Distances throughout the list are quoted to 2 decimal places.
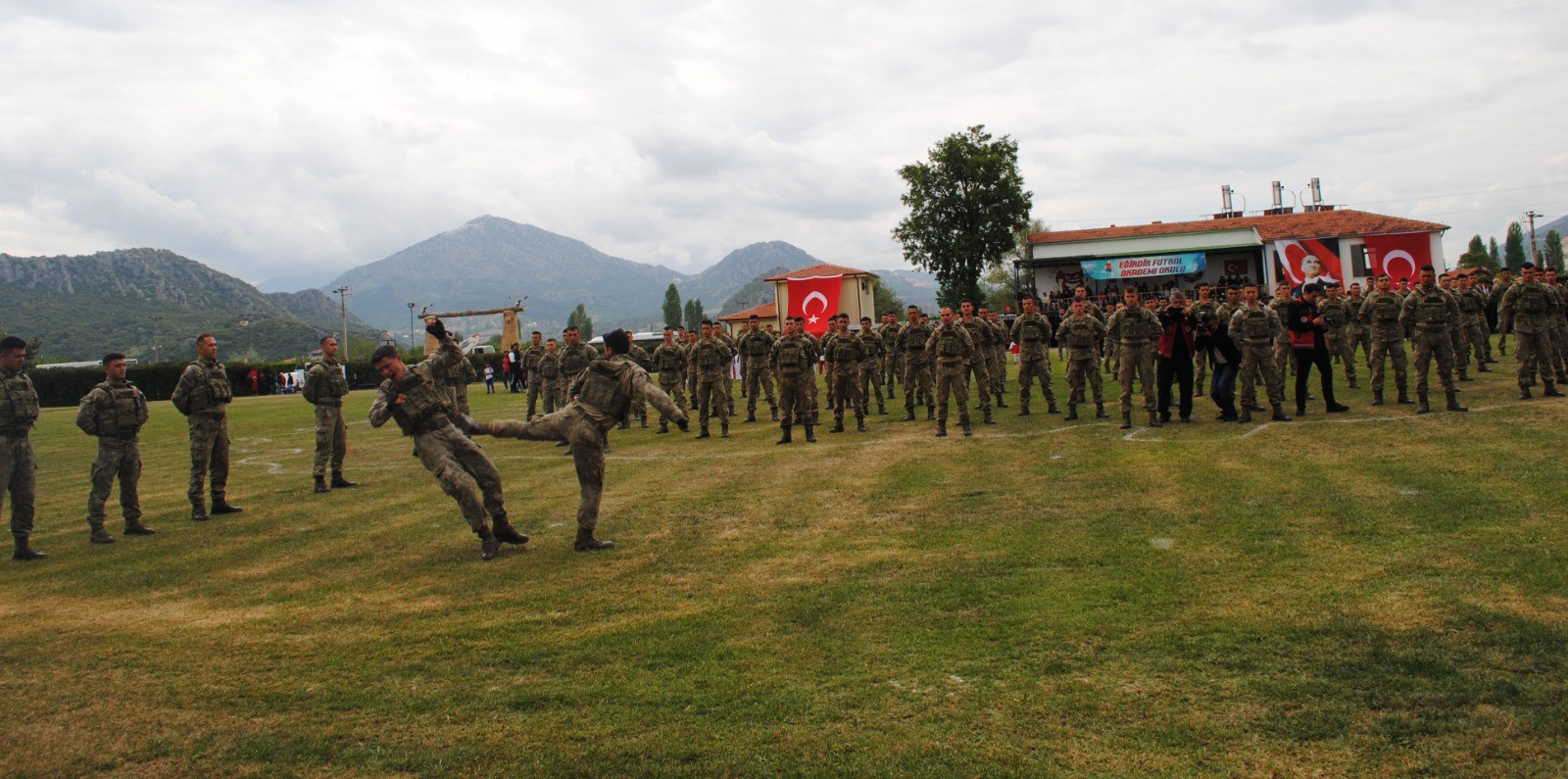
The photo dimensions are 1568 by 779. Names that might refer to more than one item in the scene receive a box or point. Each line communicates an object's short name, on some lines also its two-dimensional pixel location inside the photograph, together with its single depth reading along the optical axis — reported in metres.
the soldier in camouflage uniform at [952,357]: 15.19
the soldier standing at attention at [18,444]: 10.18
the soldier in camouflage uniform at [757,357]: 21.18
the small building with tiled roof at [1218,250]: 44.53
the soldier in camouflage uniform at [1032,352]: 17.28
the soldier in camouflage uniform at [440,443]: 8.95
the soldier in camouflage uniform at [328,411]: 14.32
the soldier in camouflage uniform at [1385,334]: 14.62
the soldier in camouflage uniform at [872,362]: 19.83
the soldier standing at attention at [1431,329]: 13.83
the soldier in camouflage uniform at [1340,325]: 18.78
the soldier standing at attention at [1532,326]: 14.30
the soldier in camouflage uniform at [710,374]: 17.70
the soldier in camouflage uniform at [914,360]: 18.00
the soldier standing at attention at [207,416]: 12.34
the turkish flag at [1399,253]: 40.06
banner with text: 46.47
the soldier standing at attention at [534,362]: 21.03
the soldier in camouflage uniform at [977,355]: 15.85
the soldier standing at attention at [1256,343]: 14.22
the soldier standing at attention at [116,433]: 11.05
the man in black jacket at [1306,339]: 14.34
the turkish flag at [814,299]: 42.03
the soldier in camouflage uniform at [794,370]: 15.99
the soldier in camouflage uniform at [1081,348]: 15.99
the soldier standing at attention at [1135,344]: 14.63
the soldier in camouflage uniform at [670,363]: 20.39
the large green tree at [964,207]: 57.81
